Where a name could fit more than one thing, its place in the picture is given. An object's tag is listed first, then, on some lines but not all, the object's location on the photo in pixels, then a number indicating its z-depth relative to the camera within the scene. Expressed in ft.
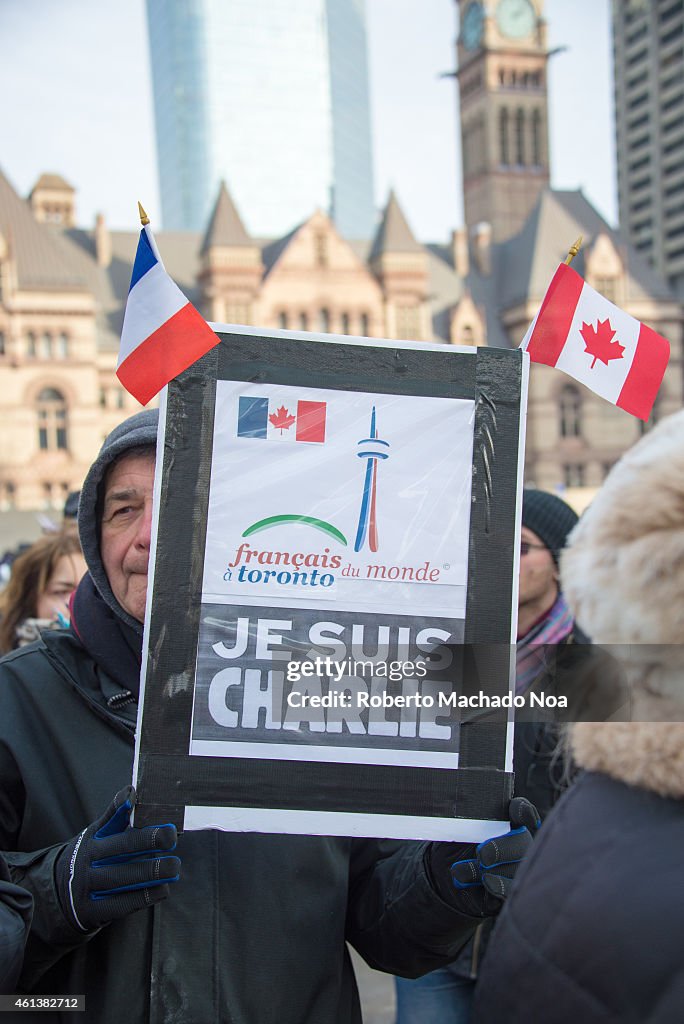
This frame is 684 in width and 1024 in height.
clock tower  185.98
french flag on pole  5.97
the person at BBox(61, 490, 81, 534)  14.01
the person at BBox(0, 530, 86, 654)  13.44
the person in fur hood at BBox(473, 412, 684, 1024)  3.45
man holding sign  5.79
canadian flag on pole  6.86
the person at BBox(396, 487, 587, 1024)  9.56
